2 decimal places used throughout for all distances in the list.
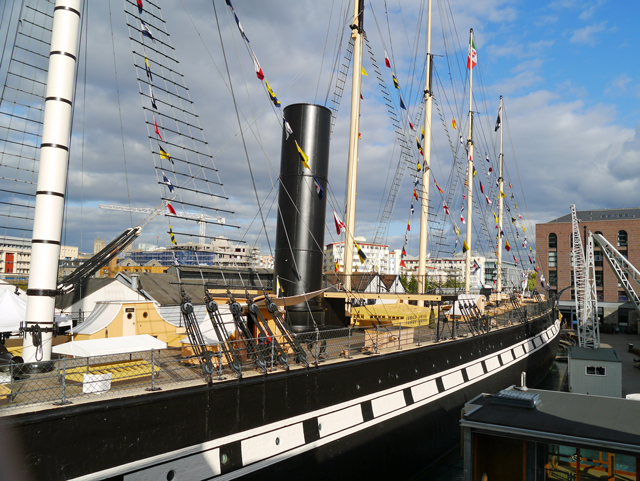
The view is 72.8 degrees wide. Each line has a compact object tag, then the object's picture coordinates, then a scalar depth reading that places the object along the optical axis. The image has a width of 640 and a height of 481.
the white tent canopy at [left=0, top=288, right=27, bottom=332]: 13.57
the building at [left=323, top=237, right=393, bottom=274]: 129.65
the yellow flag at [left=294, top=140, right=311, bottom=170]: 11.98
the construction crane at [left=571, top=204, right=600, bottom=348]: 32.84
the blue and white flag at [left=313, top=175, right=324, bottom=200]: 13.05
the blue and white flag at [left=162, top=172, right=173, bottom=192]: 9.97
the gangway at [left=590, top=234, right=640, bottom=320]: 31.70
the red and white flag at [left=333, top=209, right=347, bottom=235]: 14.73
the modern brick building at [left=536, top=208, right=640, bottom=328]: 58.84
